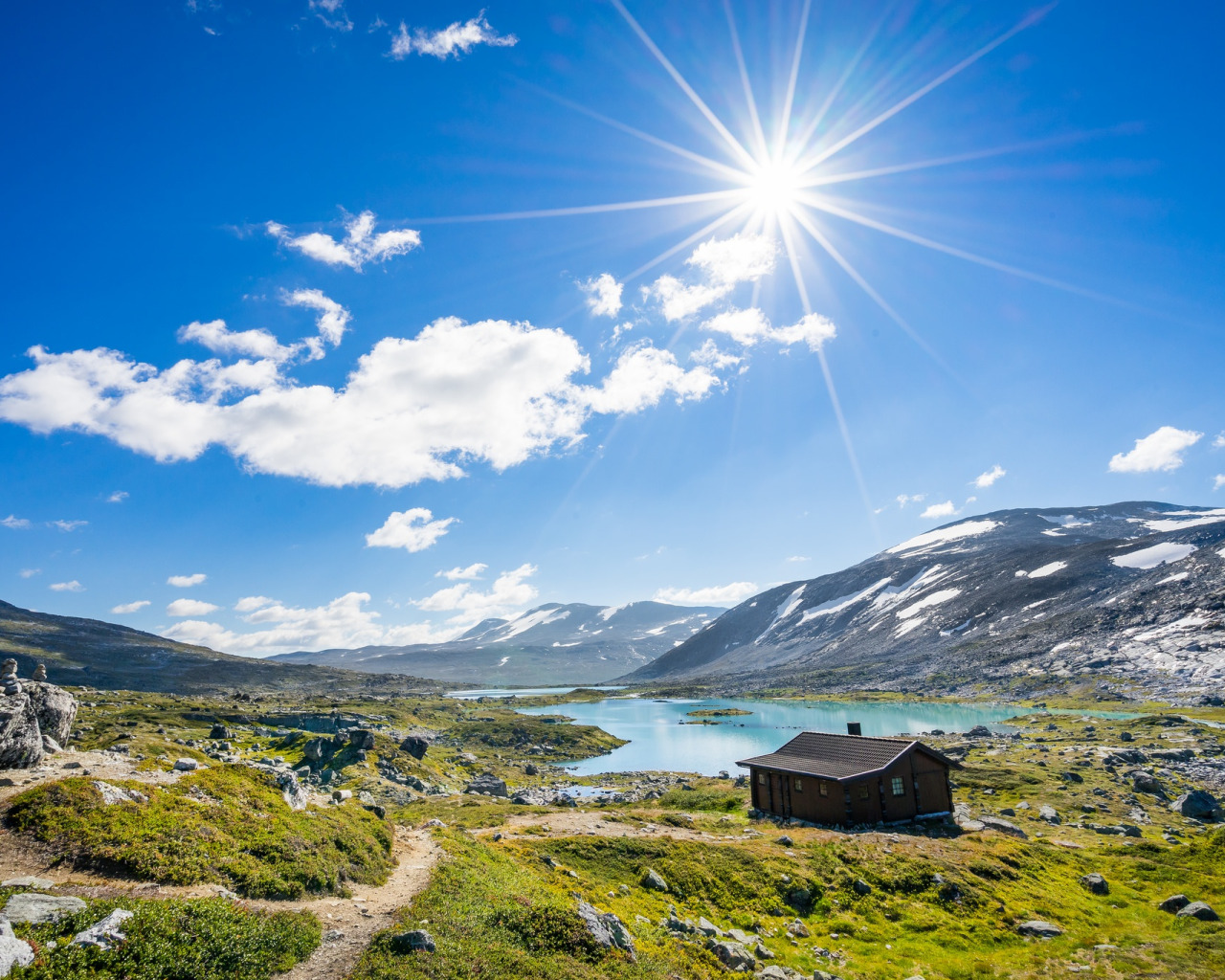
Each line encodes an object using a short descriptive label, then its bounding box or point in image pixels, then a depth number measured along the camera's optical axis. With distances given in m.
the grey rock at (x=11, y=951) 10.77
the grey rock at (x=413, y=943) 16.17
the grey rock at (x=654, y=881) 27.97
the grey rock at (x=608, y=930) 19.31
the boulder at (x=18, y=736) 20.42
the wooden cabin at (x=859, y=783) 39.56
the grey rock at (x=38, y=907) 12.59
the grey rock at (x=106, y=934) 12.30
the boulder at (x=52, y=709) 23.75
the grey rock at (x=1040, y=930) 26.12
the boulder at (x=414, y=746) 74.50
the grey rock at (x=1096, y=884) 30.40
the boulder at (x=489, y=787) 62.49
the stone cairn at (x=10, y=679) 22.70
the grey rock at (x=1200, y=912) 26.12
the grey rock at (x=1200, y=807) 40.94
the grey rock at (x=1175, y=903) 27.50
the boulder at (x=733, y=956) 21.64
